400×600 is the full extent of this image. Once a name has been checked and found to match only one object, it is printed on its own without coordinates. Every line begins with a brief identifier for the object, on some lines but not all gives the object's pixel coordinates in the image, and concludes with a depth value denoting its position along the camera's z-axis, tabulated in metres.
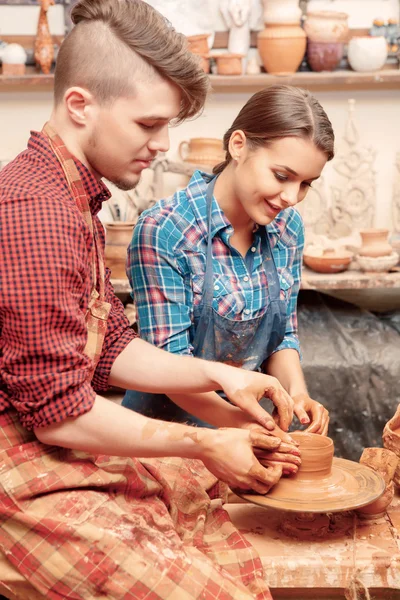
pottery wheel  2.28
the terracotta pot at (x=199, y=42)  5.91
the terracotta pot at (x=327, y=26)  5.93
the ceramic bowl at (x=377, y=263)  5.33
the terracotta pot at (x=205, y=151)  6.03
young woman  2.87
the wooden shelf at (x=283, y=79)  5.91
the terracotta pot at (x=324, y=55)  6.00
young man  1.92
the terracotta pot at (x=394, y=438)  2.71
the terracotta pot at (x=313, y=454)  2.40
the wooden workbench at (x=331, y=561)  2.32
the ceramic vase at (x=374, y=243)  5.38
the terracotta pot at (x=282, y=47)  5.90
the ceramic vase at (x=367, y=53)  5.96
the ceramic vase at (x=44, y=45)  5.90
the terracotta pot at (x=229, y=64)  5.98
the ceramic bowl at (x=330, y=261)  5.36
